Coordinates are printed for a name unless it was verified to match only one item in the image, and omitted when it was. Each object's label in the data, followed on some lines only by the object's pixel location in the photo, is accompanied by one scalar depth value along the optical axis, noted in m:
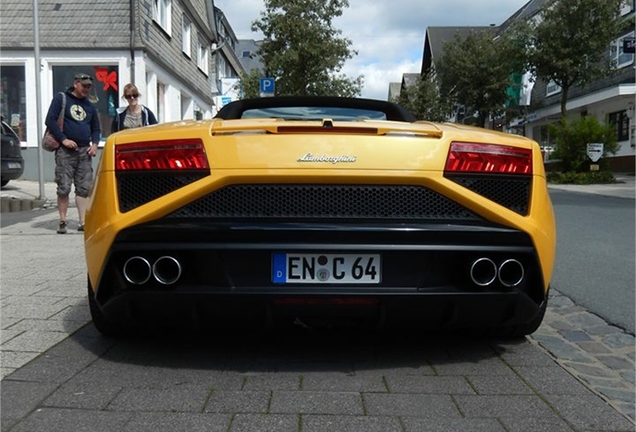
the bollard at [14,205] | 9.80
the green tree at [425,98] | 46.22
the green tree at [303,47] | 24.14
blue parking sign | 18.95
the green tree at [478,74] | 34.81
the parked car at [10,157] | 10.84
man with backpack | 6.85
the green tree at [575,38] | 25.75
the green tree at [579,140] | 21.67
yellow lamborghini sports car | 2.56
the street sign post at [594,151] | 21.24
